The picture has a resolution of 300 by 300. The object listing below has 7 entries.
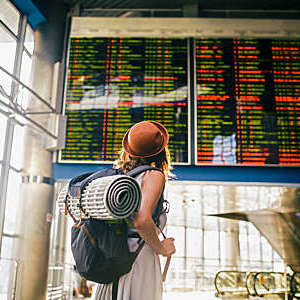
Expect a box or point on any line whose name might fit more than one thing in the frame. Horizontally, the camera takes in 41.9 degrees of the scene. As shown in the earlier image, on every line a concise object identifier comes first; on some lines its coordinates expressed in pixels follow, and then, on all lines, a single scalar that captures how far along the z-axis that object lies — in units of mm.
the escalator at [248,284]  10773
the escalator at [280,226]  8522
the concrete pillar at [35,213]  5121
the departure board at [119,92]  5316
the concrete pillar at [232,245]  9860
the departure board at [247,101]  5188
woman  1340
